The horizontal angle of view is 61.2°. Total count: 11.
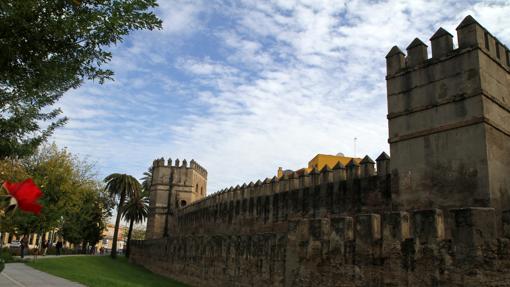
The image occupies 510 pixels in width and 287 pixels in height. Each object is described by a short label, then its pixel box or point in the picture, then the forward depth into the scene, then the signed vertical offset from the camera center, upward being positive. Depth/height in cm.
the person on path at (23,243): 2280 -62
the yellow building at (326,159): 4448 +857
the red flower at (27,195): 336 +29
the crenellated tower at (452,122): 1012 +309
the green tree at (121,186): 4168 +466
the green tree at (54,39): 536 +247
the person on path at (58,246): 3323 -100
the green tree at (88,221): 3126 +110
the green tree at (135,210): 4422 +263
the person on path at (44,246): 3258 -106
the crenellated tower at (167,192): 4191 +436
